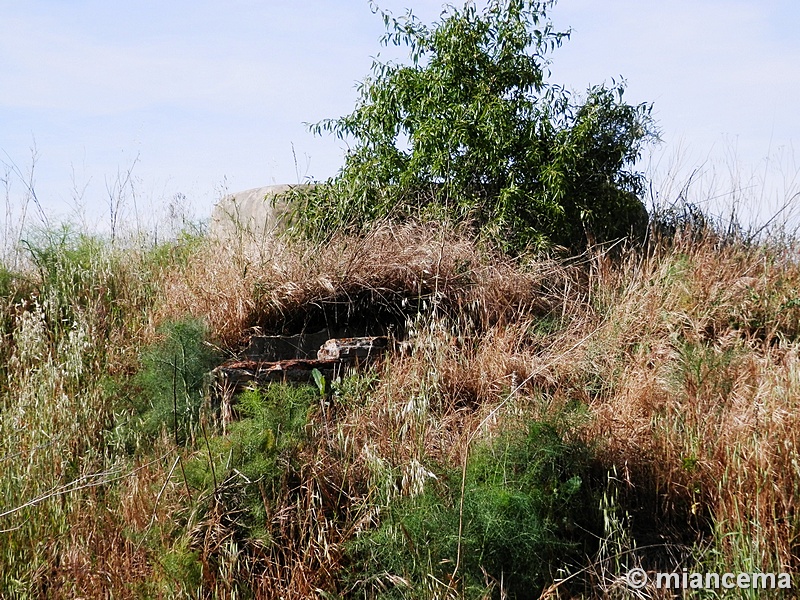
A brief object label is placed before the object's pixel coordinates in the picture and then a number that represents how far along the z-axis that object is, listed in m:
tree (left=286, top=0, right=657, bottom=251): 6.90
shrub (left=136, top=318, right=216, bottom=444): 4.43
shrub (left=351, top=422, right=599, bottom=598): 3.21
